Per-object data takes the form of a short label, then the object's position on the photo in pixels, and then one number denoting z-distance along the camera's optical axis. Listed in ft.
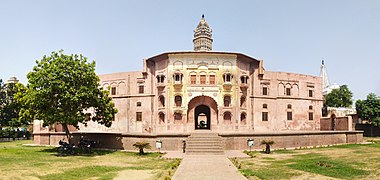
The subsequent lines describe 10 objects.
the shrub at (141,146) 65.62
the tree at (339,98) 181.45
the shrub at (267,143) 66.46
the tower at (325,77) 234.58
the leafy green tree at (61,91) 64.95
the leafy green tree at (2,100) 130.12
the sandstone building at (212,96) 94.48
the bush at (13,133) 112.06
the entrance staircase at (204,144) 64.75
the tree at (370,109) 126.41
